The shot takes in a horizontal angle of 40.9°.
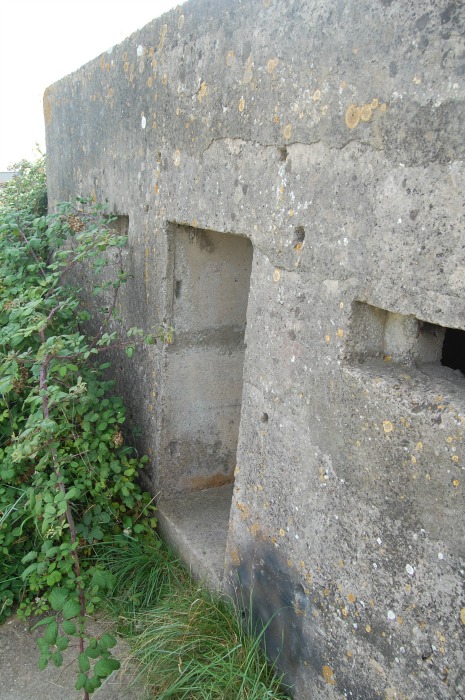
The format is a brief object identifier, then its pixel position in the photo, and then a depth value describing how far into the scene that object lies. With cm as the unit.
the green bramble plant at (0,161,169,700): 273
